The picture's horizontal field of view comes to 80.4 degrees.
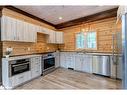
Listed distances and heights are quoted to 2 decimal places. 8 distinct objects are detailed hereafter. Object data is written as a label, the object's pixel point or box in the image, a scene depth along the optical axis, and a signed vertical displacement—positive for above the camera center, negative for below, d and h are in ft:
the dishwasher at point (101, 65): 9.62 -2.48
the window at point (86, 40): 11.87 +1.04
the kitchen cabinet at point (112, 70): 9.10 -2.89
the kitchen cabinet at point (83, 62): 11.01 -2.46
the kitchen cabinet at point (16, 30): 7.31 +1.81
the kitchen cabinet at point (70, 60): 12.56 -2.28
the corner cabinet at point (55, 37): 12.87 +1.75
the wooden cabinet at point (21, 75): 6.95 -2.99
